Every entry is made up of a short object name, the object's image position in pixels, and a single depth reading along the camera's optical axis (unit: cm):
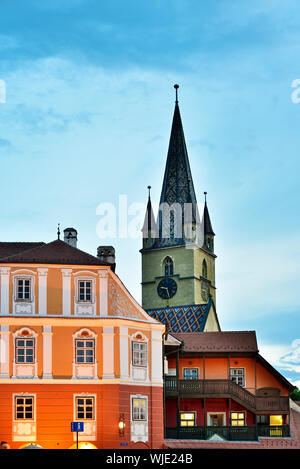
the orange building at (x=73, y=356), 4547
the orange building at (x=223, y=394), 5316
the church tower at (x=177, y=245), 11244
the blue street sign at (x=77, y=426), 4336
